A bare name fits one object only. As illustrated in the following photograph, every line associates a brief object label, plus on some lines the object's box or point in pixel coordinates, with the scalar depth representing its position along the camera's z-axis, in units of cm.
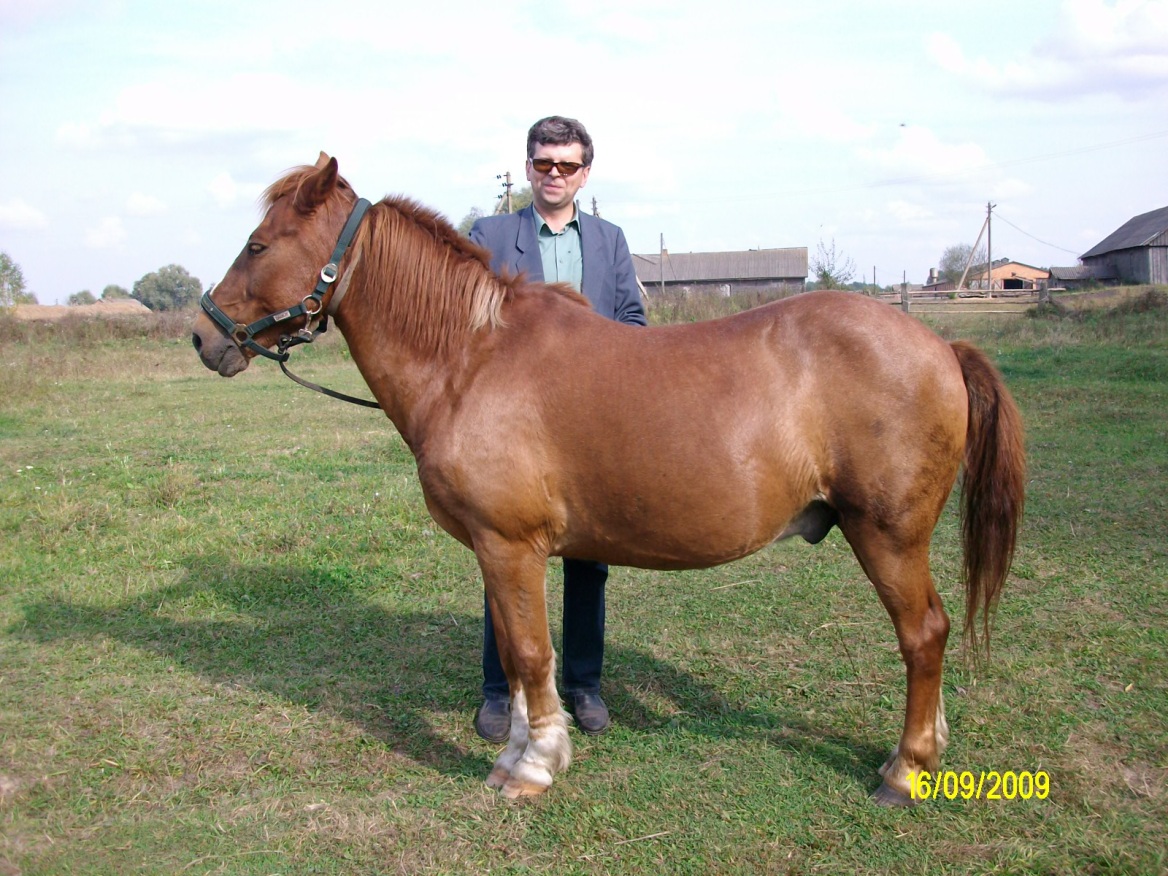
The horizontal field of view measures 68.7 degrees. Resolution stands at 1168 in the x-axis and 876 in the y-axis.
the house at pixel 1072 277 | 4245
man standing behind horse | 404
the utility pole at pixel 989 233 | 5220
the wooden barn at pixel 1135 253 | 3869
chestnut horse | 319
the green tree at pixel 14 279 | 4135
